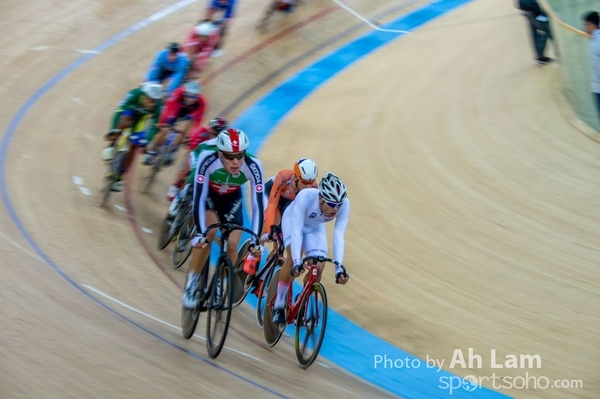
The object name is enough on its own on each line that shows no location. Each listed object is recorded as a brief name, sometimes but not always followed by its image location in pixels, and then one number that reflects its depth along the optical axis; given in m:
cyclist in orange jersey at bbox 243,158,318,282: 12.34
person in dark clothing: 23.66
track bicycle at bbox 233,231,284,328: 13.58
